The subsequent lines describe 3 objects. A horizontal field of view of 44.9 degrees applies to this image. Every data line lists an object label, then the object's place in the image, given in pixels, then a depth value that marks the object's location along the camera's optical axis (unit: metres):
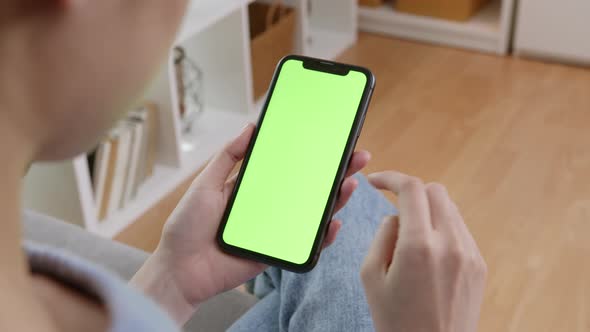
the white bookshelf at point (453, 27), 2.53
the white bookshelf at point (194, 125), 1.66
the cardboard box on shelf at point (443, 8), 2.59
